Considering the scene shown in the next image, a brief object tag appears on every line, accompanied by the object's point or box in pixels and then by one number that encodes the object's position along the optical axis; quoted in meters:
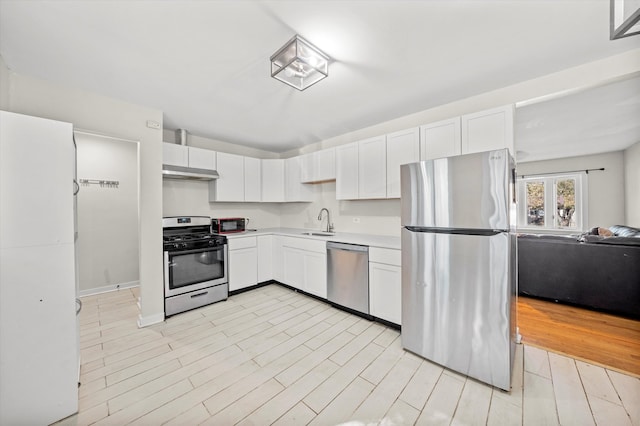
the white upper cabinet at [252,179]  4.14
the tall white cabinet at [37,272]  1.36
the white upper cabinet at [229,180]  3.83
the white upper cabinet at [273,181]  4.36
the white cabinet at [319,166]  3.70
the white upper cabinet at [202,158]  3.50
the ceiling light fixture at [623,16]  0.85
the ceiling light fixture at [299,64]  1.72
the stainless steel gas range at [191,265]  2.95
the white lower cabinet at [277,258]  3.93
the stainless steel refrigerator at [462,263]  1.73
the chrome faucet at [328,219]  4.07
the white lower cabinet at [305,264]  3.30
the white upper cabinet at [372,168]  3.08
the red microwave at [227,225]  3.73
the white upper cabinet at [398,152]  2.78
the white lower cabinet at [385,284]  2.55
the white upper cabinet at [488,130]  2.20
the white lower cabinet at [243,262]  3.55
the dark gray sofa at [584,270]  2.82
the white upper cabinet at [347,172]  3.38
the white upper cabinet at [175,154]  3.27
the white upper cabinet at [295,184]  4.25
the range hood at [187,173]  3.15
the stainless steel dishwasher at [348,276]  2.82
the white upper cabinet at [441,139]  2.49
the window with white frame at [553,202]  5.71
